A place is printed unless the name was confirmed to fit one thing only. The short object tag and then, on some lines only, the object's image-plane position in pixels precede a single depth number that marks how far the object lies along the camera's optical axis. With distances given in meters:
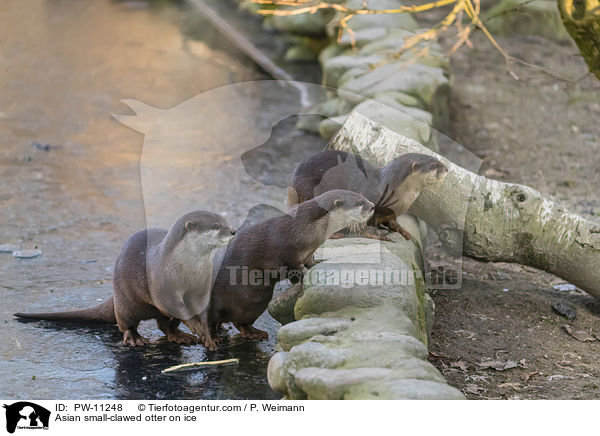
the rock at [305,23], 17.50
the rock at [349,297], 6.44
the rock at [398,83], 12.62
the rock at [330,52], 16.06
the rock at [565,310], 8.25
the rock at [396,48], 13.95
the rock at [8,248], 9.57
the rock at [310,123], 14.15
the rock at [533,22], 18.87
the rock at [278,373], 5.74
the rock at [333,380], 5.33
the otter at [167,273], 6.95
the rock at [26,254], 9.42
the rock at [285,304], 7.14
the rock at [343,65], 13.71
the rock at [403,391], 5.08
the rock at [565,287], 8.98
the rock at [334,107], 12.91
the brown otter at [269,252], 7.08
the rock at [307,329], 6.15
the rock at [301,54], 18.06
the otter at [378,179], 7.97
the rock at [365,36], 14.90
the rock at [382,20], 15.45
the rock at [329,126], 12.04
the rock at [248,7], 21.30
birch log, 8.25
